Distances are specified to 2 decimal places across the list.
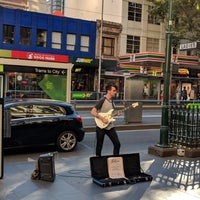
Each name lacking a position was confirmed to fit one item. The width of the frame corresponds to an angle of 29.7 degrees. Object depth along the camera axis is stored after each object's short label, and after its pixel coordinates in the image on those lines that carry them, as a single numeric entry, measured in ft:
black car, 30.30
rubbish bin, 51.29
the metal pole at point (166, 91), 30.48
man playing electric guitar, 25.30
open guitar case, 21.66
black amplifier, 21.63
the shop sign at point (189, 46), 29.99
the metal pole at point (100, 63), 118.77
